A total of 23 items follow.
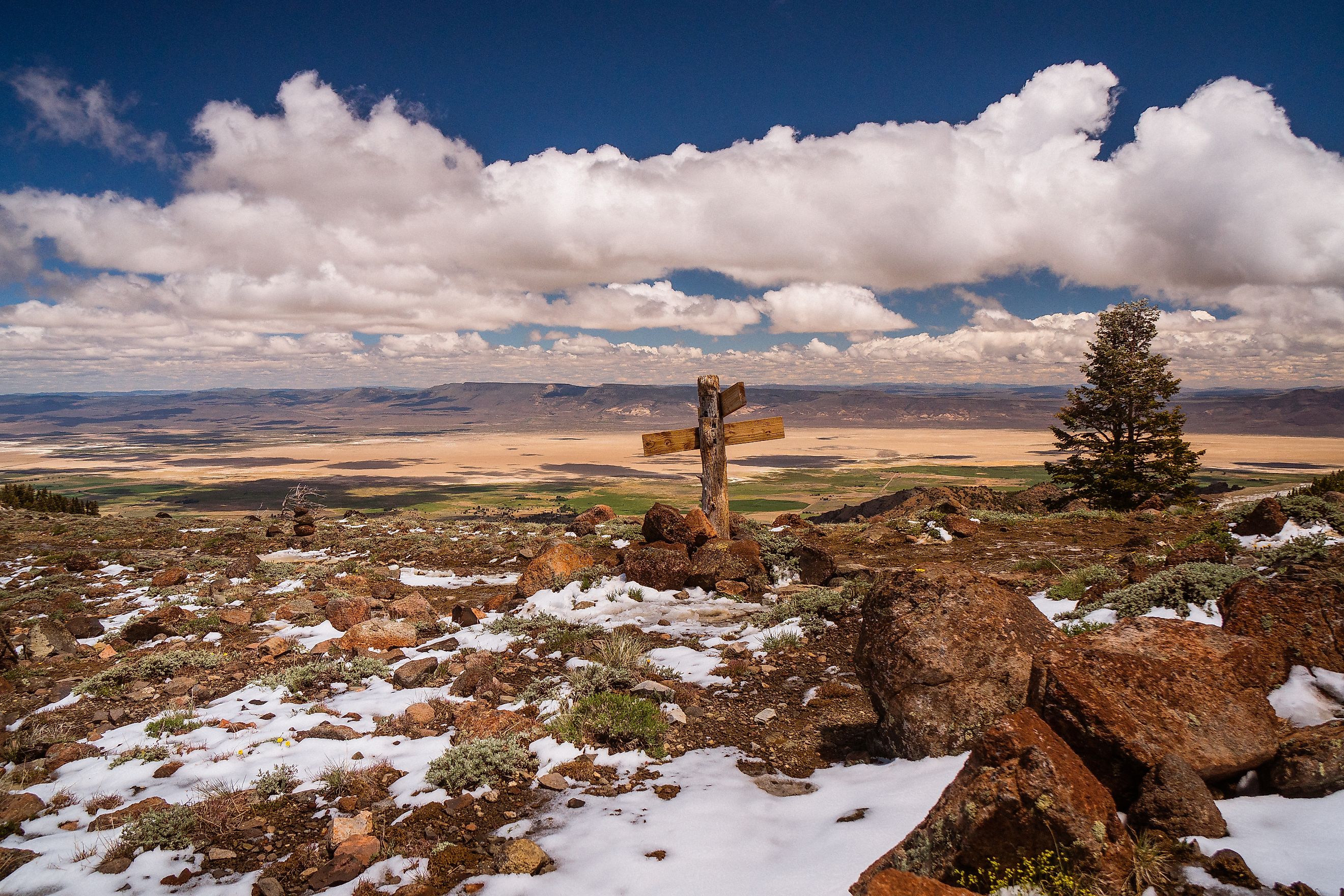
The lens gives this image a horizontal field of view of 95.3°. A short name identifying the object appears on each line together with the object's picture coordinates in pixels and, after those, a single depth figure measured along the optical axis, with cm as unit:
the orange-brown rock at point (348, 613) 997
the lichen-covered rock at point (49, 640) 902
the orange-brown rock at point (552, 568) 1157
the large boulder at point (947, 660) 475
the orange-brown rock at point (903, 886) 281
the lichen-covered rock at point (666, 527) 1284
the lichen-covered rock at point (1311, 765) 321
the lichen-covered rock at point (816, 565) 1127
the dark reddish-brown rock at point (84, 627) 991
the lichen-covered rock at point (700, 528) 1265
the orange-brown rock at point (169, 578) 1294
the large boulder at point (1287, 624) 408
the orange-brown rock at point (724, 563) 1146
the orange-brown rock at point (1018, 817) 295
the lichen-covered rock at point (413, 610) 1033
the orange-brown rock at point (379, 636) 914
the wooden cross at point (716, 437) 1298
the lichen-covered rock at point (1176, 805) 302
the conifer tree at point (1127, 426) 2528
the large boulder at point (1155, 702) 347
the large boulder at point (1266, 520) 1102
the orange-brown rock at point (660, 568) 1149
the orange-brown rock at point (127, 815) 490
